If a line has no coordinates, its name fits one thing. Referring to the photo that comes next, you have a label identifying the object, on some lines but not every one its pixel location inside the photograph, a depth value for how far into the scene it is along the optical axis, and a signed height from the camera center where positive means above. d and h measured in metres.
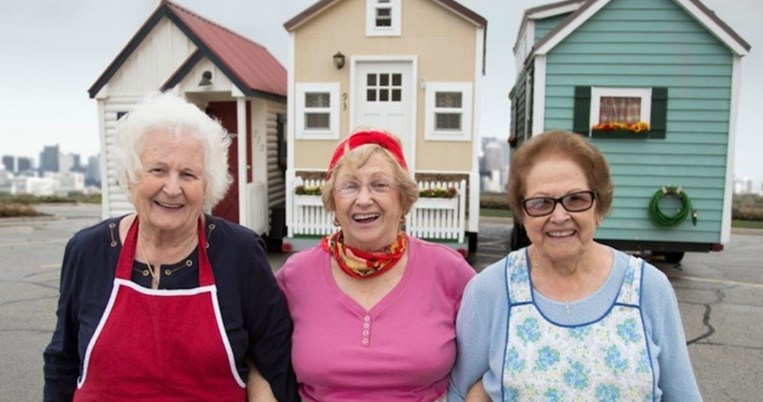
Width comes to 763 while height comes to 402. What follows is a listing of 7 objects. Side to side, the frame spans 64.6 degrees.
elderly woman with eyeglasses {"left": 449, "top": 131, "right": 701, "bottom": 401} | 1.88 -0.51
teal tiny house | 8.07 +0.60
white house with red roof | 9.52 +0.86
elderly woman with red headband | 2.16 -0.55
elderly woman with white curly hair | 2.00 -0.49
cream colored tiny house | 9.02 +0.96
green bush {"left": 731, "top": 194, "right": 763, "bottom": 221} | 16.31 -1.60
